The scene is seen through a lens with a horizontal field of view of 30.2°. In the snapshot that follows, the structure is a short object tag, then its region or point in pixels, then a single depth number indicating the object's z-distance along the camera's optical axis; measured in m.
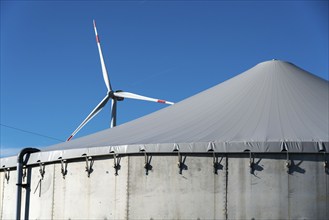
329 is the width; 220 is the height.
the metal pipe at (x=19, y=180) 23.52
